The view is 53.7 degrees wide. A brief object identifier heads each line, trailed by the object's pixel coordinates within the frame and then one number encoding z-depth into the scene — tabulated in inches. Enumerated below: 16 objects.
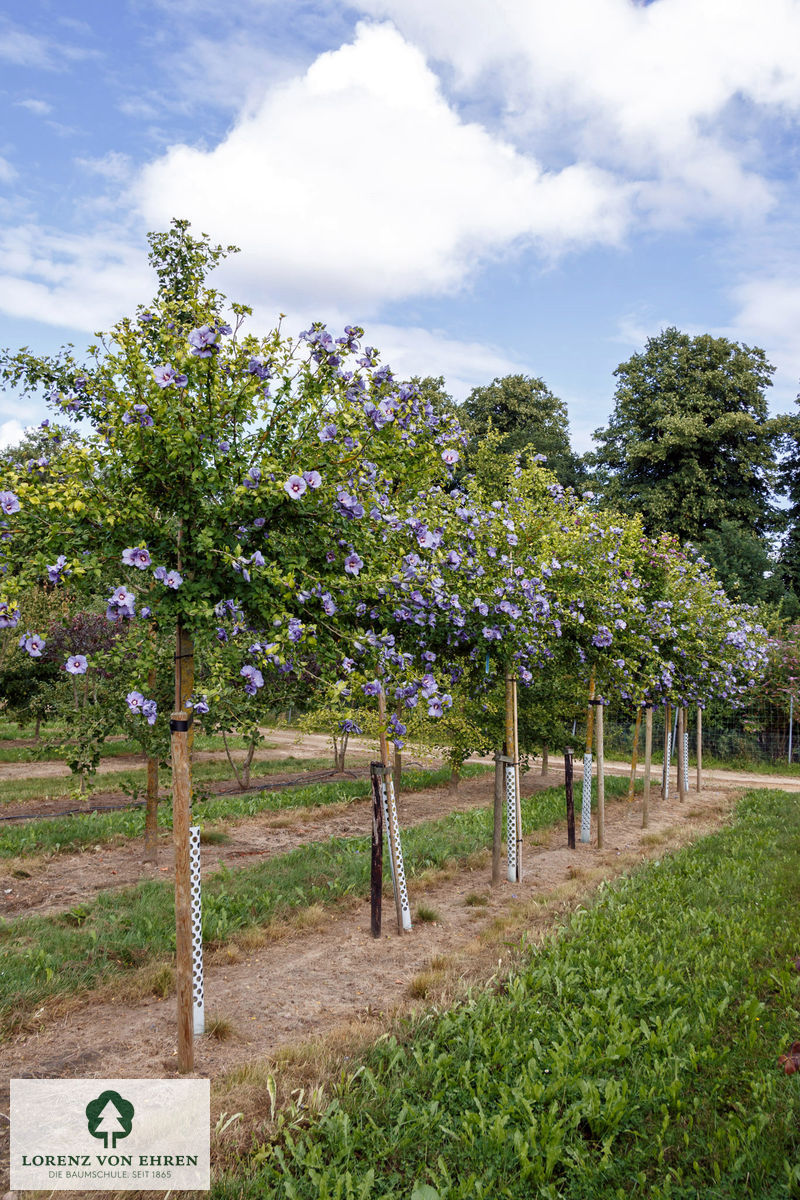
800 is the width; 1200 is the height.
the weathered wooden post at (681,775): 584.7
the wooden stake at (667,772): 585.7
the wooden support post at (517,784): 335.0
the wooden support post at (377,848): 261.7
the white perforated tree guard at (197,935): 190.7
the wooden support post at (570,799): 406.0
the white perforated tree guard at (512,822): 332.5
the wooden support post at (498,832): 322.7
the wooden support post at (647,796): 466.0
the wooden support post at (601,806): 398.6
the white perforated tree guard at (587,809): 424.2
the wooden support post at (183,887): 170.4
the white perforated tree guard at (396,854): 268.4
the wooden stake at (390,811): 268.2
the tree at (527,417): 1381.6
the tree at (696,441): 1215.6
